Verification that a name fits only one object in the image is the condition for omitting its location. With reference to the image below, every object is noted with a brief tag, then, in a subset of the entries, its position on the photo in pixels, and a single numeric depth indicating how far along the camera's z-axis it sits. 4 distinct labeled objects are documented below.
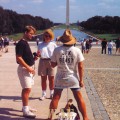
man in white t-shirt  3.20
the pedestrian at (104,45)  16.83
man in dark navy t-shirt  3.52
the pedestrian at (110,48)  16.17
